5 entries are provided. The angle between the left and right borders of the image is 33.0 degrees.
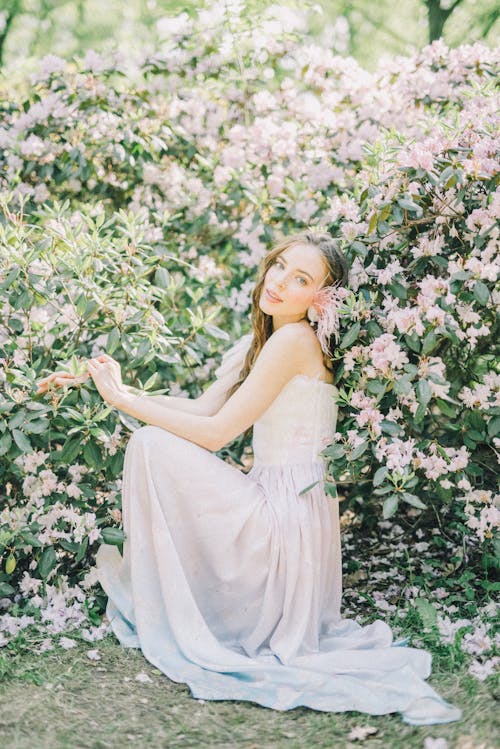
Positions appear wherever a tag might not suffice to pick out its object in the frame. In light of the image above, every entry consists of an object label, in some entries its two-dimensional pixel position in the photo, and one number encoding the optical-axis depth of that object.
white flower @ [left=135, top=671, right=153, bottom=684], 2.46
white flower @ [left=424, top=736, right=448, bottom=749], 2.04
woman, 2.49
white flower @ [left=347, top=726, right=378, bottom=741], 2.13
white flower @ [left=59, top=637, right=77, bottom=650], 2.68
